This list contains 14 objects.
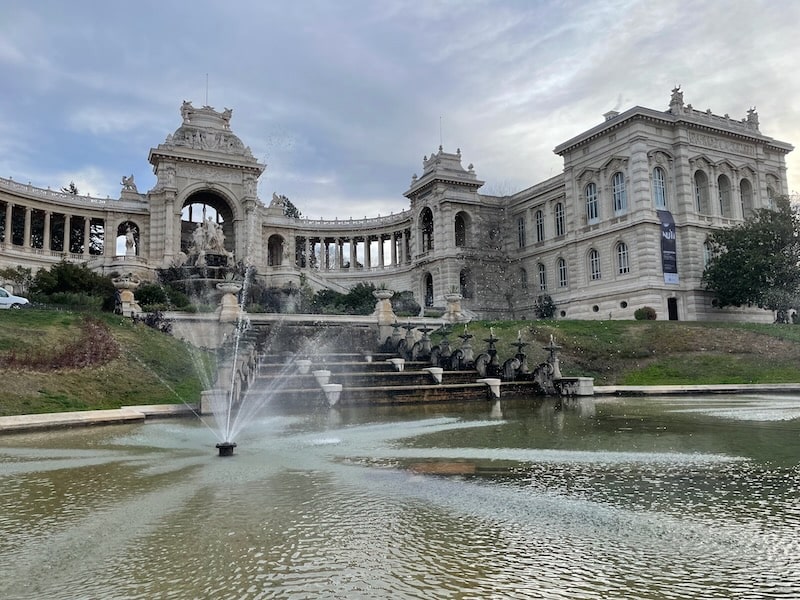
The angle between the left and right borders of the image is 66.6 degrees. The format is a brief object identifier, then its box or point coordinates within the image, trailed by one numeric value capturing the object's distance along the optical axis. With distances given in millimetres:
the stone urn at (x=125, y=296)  29188
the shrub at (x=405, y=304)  54262
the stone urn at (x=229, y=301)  30125
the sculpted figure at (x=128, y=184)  68875
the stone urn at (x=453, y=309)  40188
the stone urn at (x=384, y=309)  34562
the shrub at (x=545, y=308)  55812
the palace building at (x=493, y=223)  47469
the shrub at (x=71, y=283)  34312
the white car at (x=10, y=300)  28266
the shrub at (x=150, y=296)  37500
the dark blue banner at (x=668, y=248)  46031
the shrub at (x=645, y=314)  43156
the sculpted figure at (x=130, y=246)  56550
